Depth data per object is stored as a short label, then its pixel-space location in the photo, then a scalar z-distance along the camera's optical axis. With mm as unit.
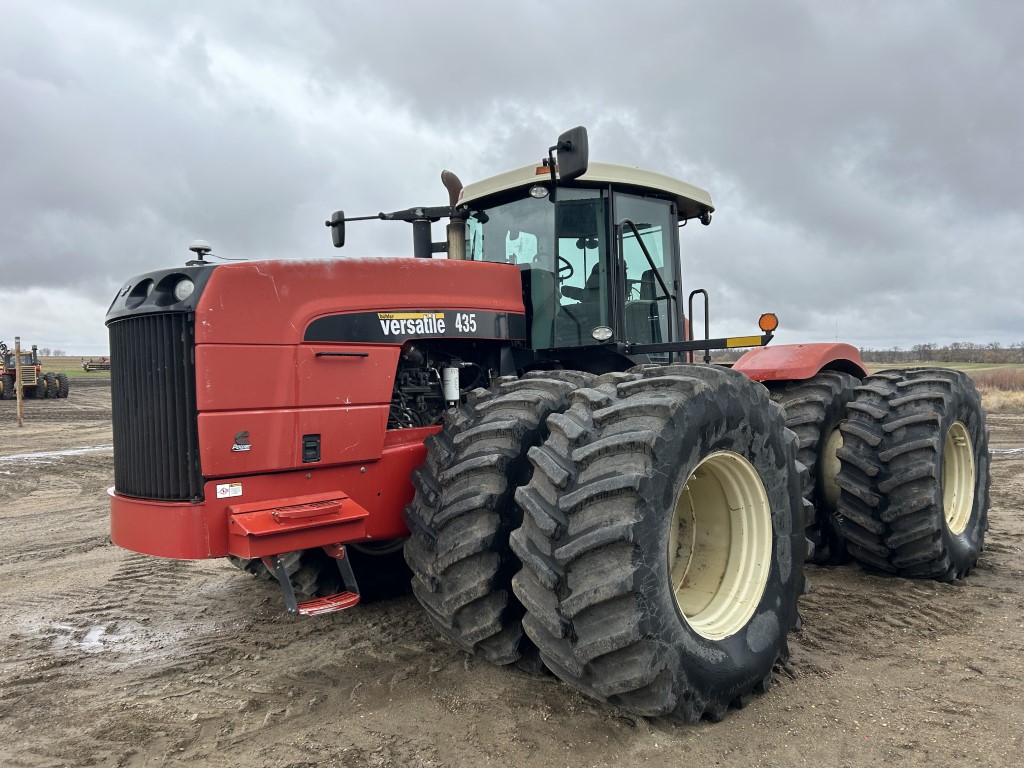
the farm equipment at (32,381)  28469
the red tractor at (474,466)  2951
